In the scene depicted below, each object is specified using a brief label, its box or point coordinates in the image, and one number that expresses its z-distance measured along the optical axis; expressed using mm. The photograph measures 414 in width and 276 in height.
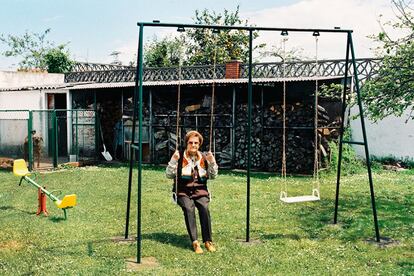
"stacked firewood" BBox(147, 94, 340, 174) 15188
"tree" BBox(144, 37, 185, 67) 32875
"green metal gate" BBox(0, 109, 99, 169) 15782
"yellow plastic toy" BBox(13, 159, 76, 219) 8555
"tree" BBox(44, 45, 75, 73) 26453
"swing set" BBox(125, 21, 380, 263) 6297
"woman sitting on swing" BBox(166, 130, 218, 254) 6887
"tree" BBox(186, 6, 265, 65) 30344
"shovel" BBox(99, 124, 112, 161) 18125
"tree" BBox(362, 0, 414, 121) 9469
